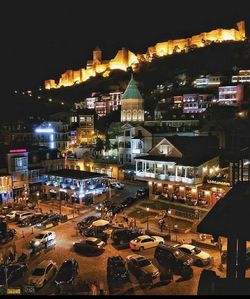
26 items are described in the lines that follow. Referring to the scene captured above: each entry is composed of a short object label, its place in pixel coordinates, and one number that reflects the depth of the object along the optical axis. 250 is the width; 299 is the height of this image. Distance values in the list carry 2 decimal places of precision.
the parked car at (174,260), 19.28
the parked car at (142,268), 18.80
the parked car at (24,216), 30.66
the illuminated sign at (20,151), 40.56
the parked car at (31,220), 29.79
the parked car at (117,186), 41.09
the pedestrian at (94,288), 17.27
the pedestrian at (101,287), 17.42
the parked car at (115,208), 32.58
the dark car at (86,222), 28.14
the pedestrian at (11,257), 22.37
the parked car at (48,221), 29.15
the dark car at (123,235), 24.81
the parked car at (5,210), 34.16
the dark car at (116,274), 18.56
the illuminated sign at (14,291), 16.82
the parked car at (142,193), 36.79
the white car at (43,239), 24.12
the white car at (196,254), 20.58
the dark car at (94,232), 26.08
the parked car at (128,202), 34.01
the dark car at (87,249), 23.17
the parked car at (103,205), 34.05
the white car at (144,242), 23.39
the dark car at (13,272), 19.15
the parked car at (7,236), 26.17
